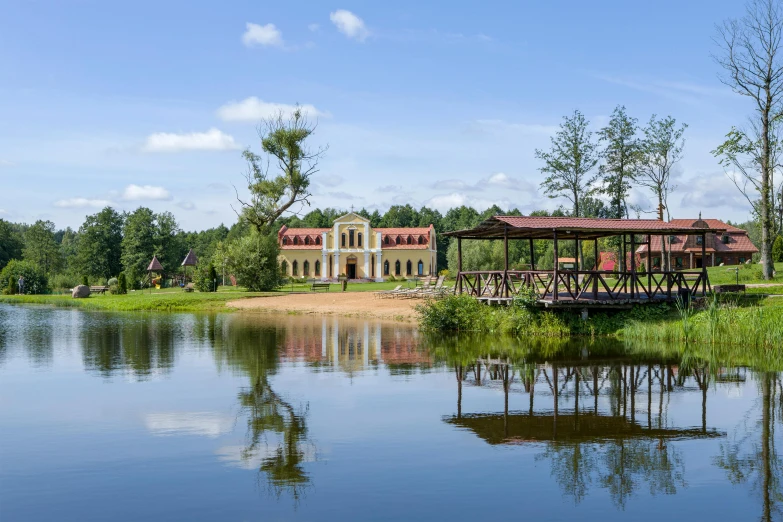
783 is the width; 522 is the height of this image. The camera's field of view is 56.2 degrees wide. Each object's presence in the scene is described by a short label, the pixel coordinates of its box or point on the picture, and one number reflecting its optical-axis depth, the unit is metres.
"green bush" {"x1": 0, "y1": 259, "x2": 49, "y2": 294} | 59.66
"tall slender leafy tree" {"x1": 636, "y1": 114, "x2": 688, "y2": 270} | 44.47
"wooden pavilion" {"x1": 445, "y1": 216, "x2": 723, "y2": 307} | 25.53
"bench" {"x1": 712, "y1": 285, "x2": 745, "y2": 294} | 27.56
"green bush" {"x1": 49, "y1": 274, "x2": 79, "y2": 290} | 64.69
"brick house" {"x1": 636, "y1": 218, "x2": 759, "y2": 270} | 63.26
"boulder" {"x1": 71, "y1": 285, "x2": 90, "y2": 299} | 52.36
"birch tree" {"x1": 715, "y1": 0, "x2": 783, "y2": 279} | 35.56
